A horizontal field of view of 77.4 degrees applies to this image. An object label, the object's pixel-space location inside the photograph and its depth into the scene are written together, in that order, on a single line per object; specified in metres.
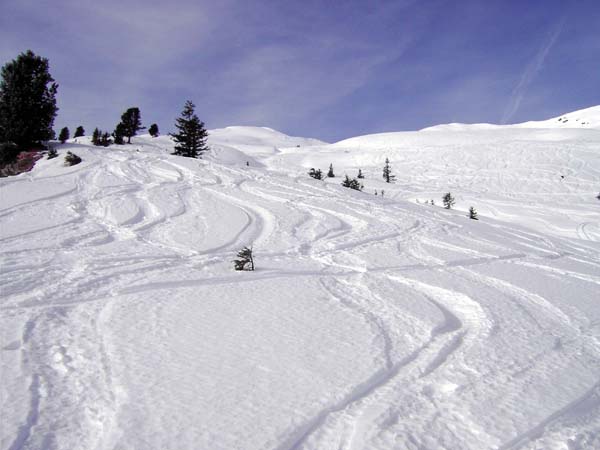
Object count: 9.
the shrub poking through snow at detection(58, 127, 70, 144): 31.91
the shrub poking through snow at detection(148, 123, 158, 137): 36.95
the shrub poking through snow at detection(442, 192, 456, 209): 13.15
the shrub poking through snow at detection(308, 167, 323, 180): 15.97
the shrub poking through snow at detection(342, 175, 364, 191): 15.18
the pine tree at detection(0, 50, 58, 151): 18.81
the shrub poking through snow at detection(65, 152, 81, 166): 13.47
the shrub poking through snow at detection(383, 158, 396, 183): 21.03
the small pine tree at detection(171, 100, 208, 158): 23.20
